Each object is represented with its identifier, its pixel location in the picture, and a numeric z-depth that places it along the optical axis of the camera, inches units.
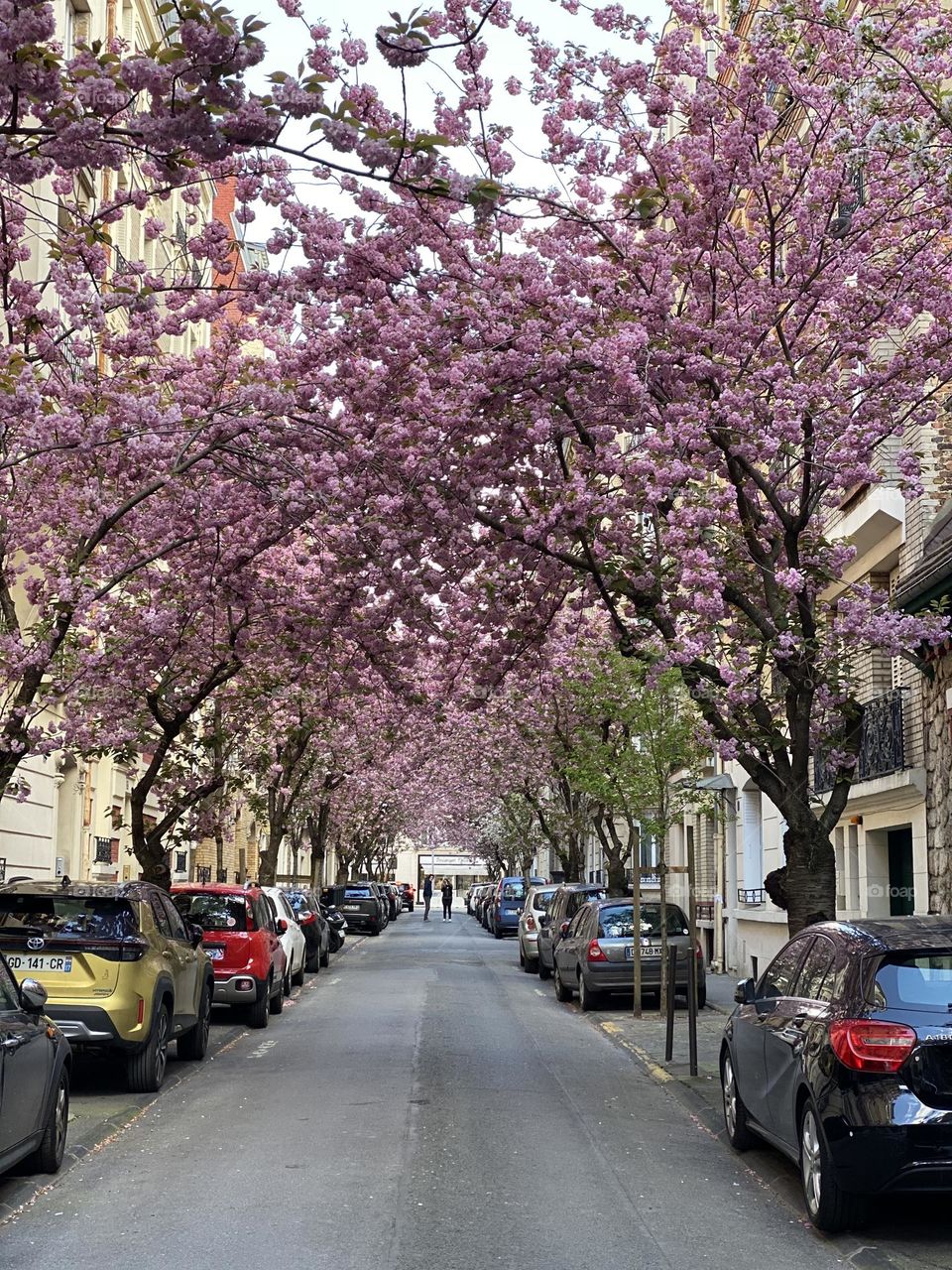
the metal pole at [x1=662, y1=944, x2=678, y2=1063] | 624.7
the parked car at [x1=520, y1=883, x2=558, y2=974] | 1275.8
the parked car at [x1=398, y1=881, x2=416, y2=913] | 3821.4
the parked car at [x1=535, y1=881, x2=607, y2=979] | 1090.7
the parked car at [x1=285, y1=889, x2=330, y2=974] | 1179.9
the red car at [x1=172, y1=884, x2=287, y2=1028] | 754.2
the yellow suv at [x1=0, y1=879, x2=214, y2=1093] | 494.0
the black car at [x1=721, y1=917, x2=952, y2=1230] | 300.4
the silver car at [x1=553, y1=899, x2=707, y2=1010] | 878.4
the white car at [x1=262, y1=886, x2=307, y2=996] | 957.2
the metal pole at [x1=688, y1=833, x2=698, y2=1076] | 574.2
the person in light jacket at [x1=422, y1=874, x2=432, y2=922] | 2833.7
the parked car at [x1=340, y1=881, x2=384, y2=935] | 2100.1
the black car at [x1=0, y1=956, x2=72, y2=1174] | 335.6
